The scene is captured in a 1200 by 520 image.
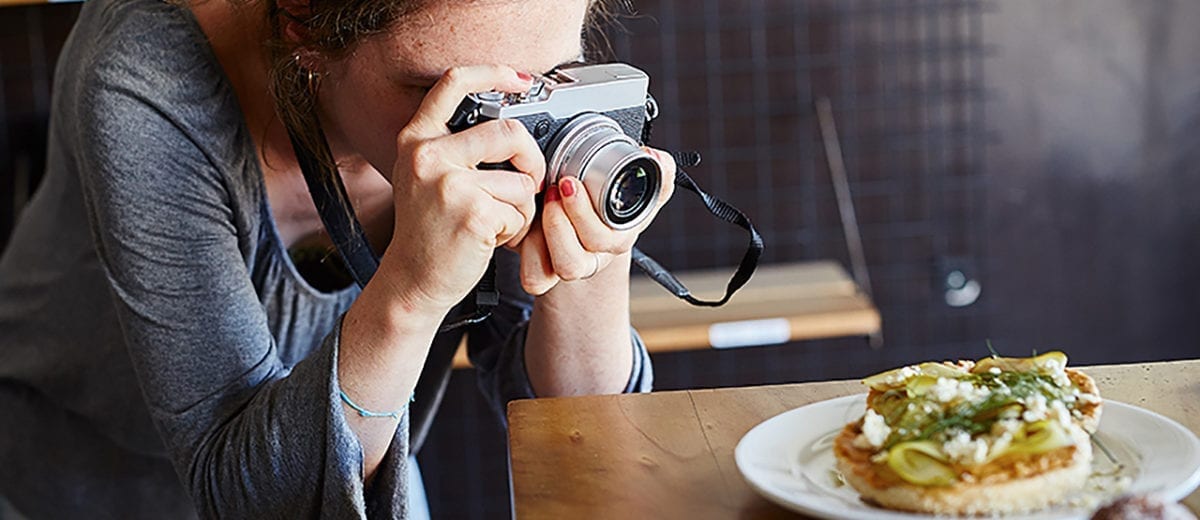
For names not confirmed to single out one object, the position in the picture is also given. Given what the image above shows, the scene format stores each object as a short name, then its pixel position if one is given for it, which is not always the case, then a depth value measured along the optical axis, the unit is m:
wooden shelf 2.02
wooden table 0.74
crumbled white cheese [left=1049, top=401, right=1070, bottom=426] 0.70
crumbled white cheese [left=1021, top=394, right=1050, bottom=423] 0.70
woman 0.90
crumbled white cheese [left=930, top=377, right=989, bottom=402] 0.73
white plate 0.69
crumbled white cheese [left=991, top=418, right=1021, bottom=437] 0.69
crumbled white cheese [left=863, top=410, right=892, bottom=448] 0.73
